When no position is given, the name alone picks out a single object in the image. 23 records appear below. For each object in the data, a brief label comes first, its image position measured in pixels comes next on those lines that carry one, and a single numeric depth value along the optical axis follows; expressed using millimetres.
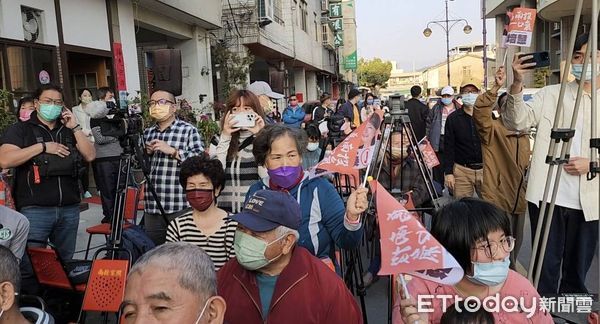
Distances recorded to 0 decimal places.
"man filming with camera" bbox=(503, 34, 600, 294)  3080
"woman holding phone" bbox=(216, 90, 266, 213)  3504
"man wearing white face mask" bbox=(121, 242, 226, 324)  1521
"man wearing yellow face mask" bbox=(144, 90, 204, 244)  3771
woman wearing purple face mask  2607
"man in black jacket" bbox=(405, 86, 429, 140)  8445
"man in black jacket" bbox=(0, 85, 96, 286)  3518
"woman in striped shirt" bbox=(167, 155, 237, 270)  2947
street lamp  25119
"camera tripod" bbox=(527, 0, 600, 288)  2463
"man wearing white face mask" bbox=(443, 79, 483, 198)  4793
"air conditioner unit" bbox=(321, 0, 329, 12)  35859
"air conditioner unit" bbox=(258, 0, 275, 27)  15562
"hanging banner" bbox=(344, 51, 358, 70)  48469
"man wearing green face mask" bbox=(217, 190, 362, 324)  1969
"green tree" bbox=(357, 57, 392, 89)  68625
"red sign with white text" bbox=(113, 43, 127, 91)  9328
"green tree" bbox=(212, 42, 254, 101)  14742
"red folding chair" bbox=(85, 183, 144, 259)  4510
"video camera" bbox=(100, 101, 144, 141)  3619
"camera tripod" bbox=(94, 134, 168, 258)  3451
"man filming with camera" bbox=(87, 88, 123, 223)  6078
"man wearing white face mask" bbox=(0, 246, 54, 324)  2064
